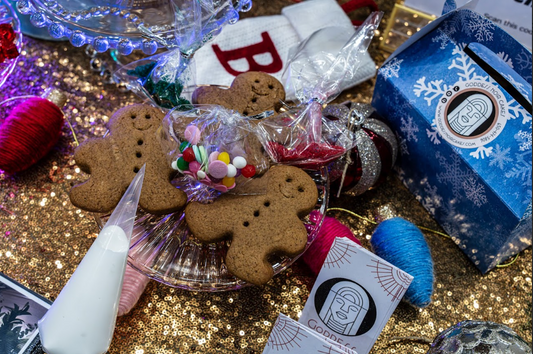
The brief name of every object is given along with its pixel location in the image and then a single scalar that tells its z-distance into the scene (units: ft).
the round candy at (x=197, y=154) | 2.44
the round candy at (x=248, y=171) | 2.52
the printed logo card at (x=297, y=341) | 2.13
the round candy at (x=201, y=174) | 2.42
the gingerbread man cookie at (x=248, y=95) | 2.83
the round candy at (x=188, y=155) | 2.43
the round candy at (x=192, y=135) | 2.51
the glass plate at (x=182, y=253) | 2.48
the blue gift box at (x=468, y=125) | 2.72
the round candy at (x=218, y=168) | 2.41
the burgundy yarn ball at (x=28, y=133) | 2.81
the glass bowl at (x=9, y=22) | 3.00
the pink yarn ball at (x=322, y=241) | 2.69
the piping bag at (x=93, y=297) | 2.11
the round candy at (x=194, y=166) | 2.44
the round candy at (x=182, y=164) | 2.45
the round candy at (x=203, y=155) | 2.45
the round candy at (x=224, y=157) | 2.47
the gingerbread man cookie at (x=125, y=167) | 2.48
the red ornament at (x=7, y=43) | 2.88
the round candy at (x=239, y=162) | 2.48
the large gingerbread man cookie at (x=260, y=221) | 2.38
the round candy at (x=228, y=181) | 2.50
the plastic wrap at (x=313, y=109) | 2.72
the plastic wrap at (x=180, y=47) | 2.68
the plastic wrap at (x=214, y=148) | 2.45
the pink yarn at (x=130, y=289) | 2.54
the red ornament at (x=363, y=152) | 2.87
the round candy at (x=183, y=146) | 2.50
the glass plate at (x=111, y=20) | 2.66
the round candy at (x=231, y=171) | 2.45
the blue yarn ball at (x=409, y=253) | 2.67
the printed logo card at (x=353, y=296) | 2.32
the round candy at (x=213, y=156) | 2.46
